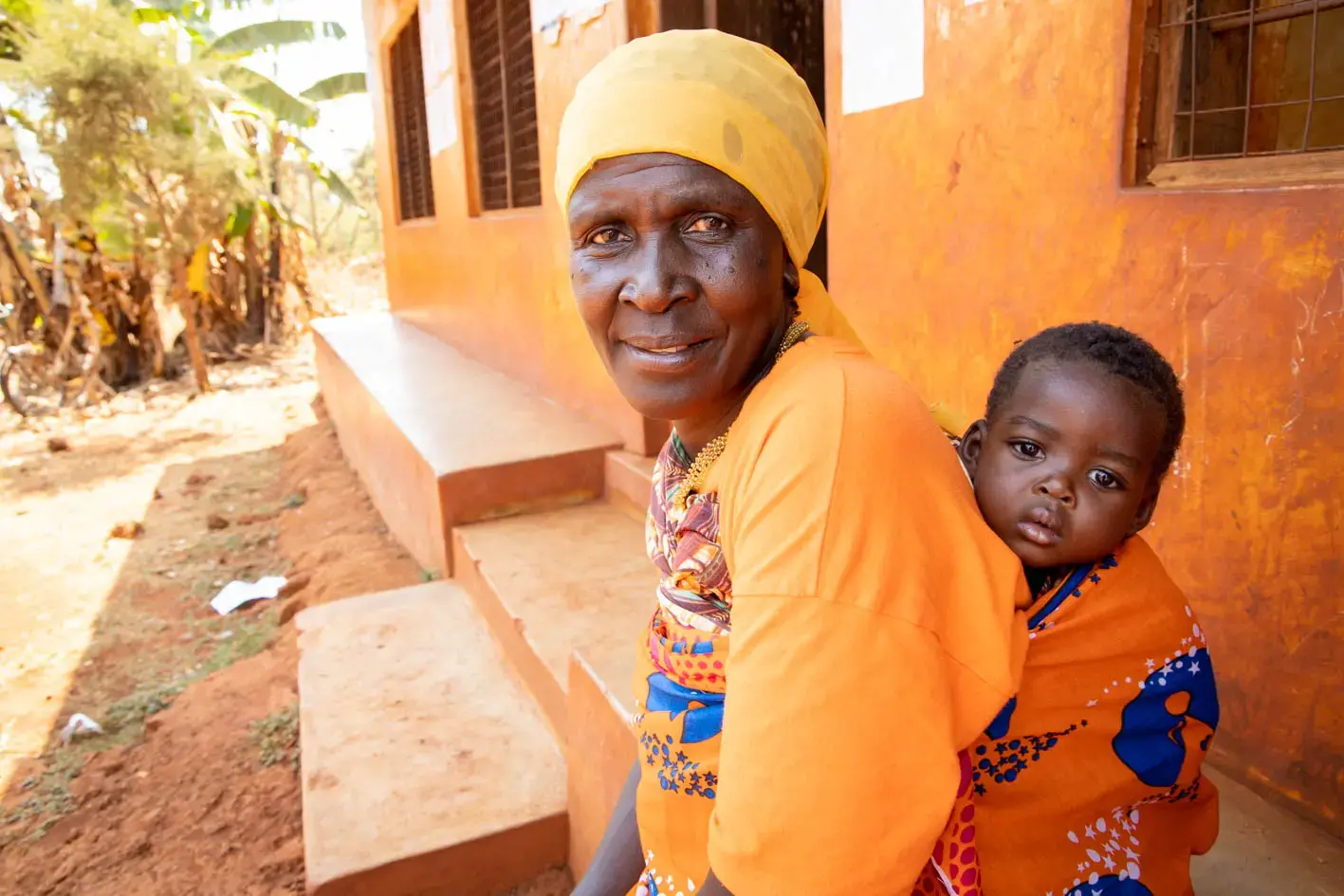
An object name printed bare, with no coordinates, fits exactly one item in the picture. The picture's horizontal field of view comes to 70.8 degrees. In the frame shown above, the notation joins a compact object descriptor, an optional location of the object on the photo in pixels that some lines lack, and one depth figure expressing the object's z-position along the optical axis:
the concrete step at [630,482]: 3.87
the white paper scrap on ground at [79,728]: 3.77
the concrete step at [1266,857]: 1.60
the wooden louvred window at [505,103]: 5.50
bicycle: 11.45
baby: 1.09
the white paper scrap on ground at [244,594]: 5.13
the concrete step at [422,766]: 2.34
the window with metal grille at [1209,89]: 1.75
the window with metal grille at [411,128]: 8.44
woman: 0.85
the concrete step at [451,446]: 4.05
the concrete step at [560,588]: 2.77
